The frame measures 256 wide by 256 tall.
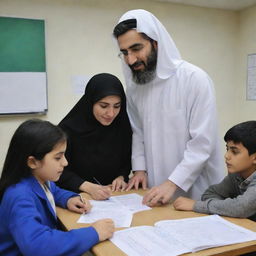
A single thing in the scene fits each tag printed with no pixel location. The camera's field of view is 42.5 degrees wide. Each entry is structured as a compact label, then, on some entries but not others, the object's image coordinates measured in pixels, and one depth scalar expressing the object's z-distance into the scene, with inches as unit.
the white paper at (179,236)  45.7
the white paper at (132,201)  63.6
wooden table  45.9
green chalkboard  132.6
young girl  47.2
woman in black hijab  80.7
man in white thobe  73.7
